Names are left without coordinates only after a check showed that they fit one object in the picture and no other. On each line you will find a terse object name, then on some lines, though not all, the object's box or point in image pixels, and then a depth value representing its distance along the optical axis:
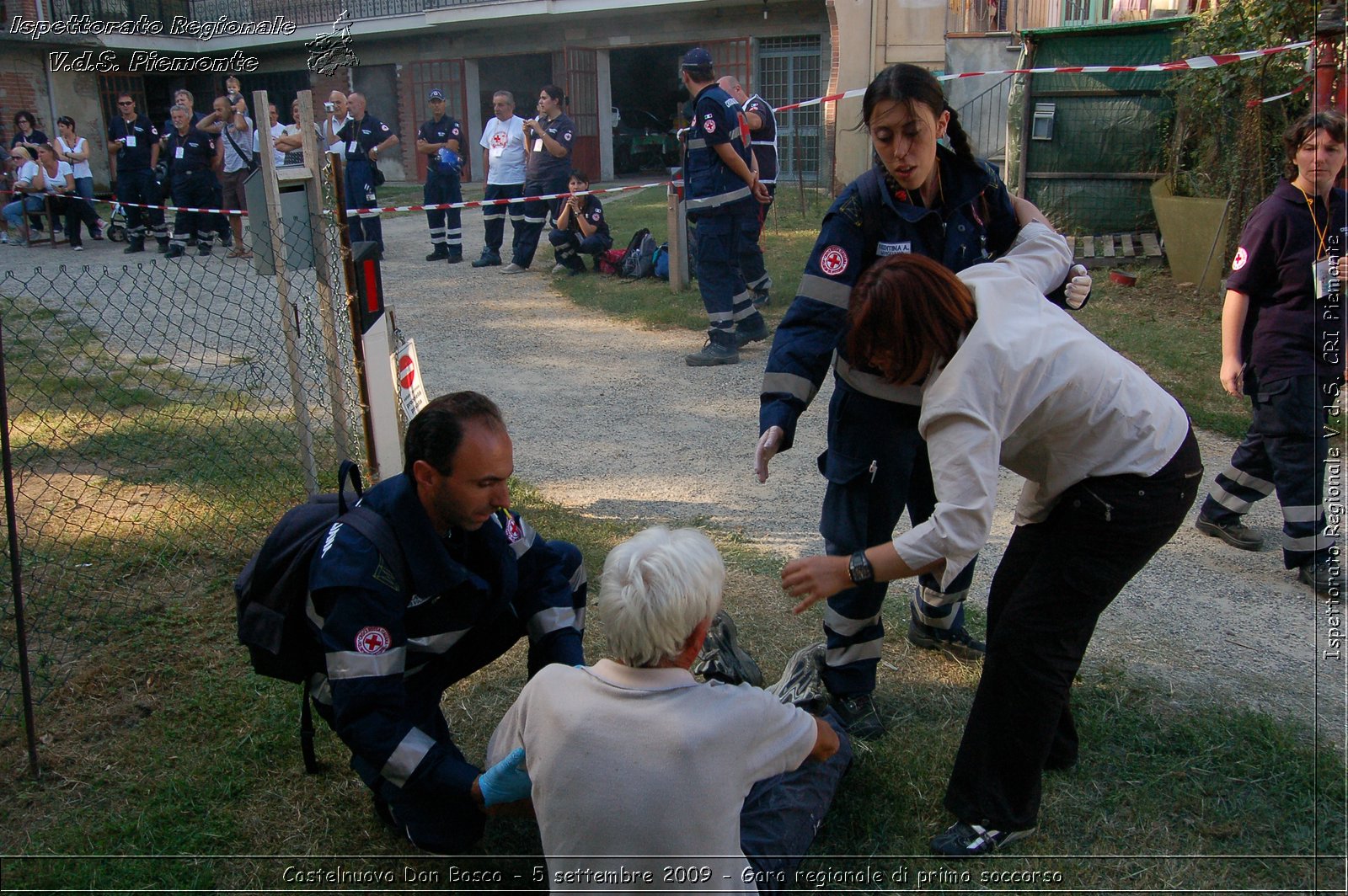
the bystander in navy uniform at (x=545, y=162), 11.23
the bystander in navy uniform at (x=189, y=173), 13.12
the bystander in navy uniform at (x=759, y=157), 8.59
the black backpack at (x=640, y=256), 10.55
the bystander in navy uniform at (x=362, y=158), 11.77
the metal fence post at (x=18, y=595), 2.77
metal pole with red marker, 4.29
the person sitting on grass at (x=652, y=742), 1.86
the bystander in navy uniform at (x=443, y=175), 12.45
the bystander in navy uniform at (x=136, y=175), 13.91
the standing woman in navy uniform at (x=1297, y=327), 3.91
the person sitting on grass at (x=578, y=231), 11.02
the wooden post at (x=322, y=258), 4.25
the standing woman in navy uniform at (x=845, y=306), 2.89
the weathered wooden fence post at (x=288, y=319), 4.03
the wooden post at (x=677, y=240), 9.34
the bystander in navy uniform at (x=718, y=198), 7.49
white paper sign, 4.27
